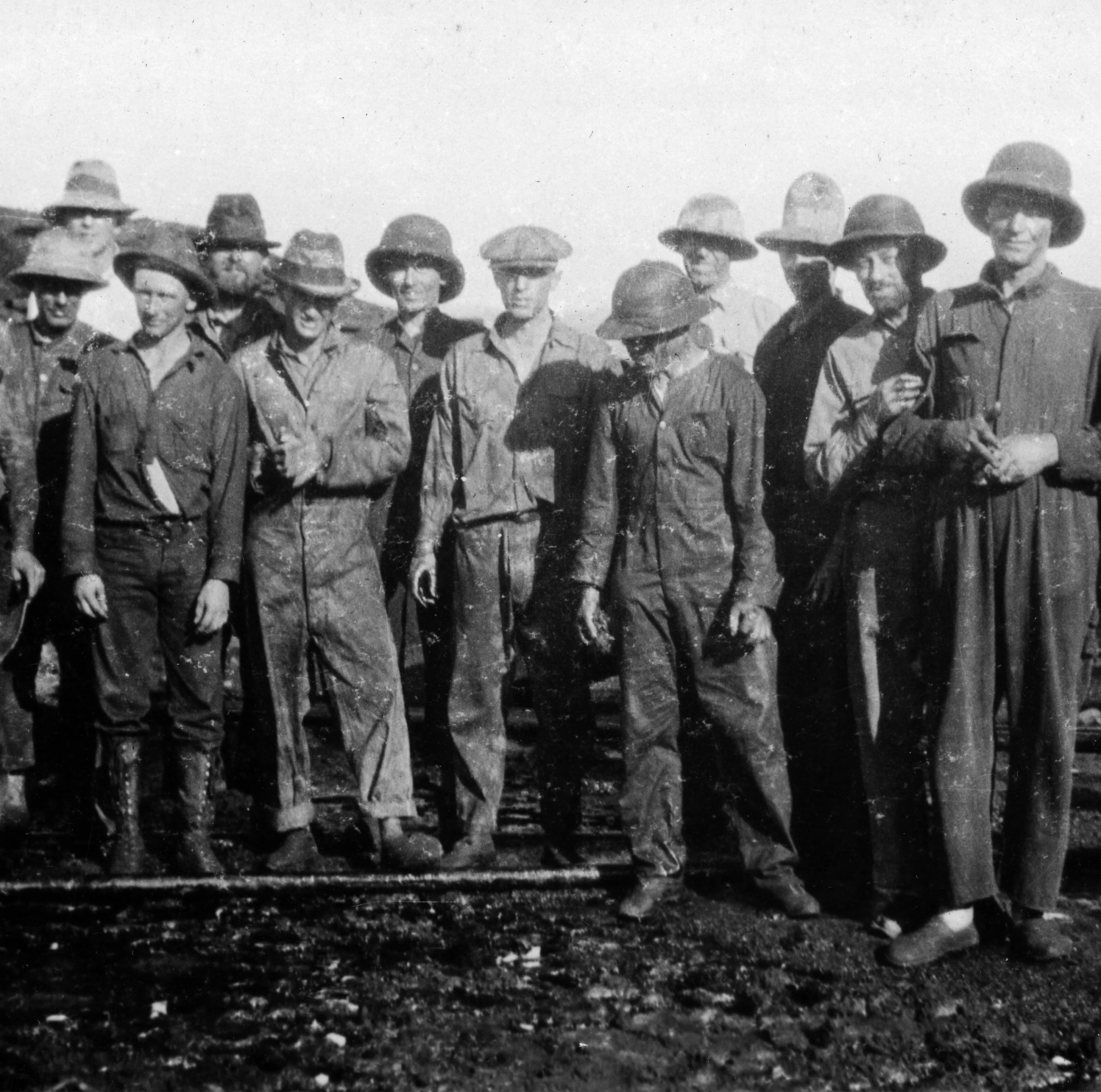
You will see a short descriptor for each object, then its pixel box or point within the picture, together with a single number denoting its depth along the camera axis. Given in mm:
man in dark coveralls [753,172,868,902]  5172
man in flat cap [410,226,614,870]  5559
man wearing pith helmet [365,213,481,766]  5863
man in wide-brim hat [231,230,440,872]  5504
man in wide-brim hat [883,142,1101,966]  4430
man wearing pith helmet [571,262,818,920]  4980
